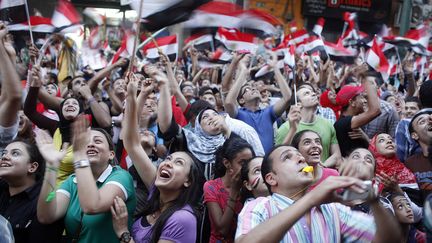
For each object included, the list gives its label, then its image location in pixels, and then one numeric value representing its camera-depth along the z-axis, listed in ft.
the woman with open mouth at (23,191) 11.62
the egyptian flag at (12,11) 17.18
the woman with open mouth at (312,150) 11.77
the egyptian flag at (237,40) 25.63
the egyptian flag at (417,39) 30.70
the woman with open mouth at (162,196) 10.70
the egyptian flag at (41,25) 23.18
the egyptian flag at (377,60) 27.50
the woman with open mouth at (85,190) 10.46
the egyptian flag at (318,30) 34.04
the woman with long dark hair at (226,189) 11.95
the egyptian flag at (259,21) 19.90
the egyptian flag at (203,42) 24.12
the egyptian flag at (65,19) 22.43
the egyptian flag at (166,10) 15.11
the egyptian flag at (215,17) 17.75
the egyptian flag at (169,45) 29.12
